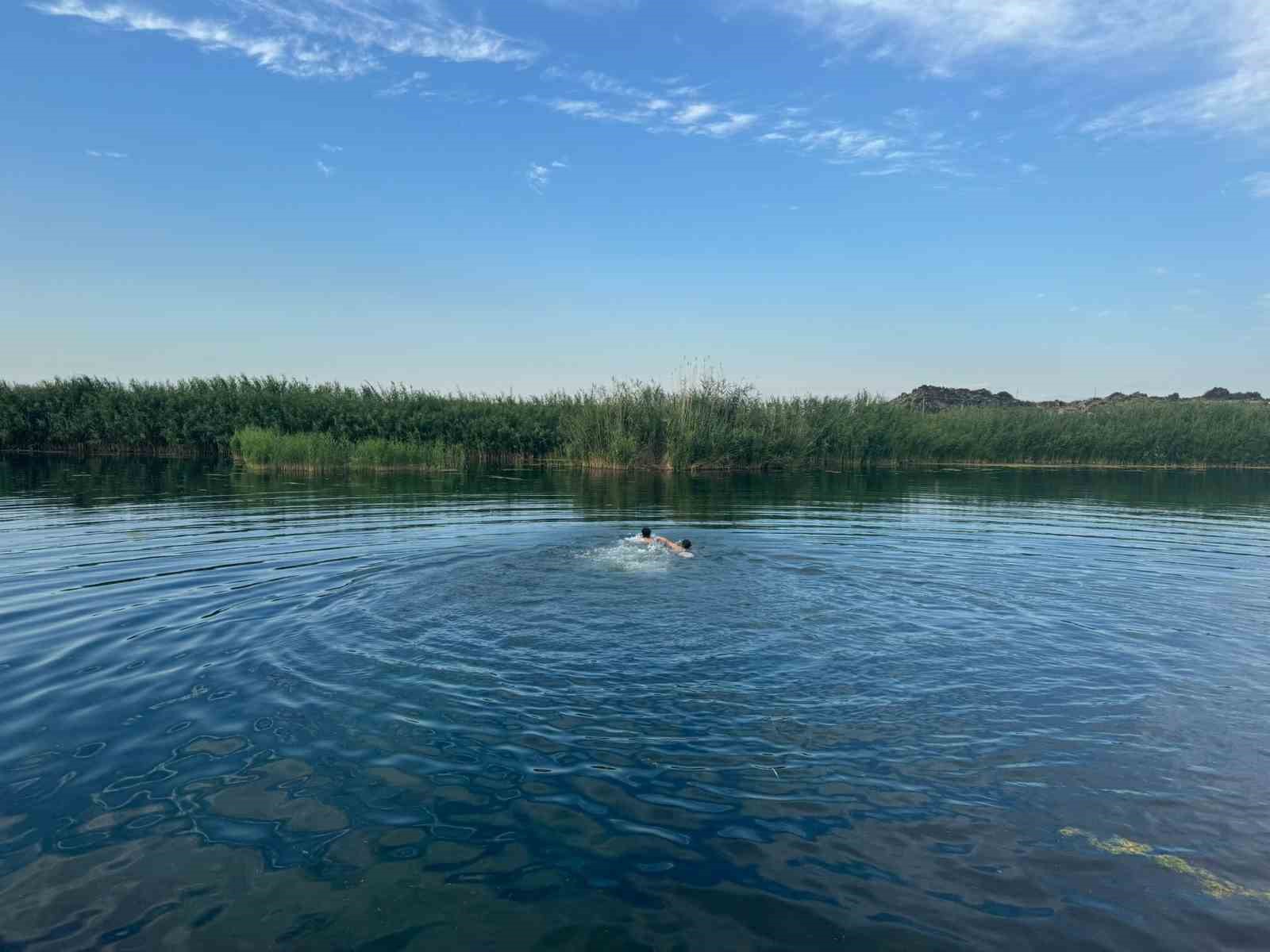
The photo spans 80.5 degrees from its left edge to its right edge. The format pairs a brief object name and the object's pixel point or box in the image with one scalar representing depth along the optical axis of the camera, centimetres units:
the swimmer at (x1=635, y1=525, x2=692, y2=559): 1591
